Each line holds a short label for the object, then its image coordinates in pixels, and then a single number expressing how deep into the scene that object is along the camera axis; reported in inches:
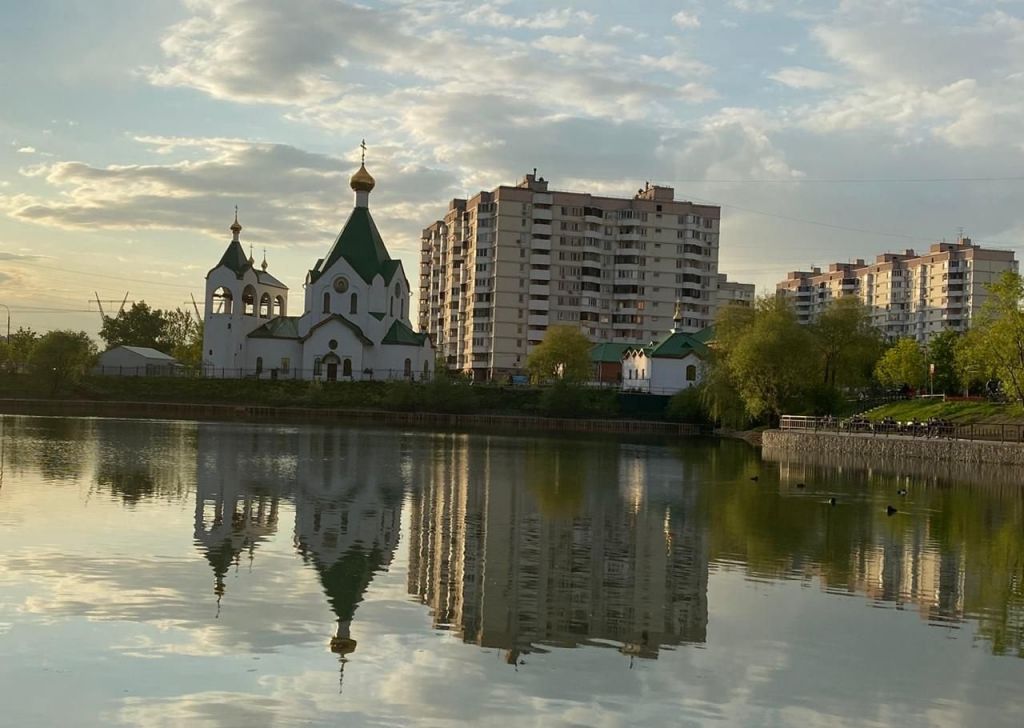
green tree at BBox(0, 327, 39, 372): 4016.7
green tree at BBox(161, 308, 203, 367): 5201.8
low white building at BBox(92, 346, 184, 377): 4069.9
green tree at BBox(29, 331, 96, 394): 3742.6
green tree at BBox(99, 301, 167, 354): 5339.6
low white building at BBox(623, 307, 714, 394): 4074.8
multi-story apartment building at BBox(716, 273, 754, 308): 7436.0
